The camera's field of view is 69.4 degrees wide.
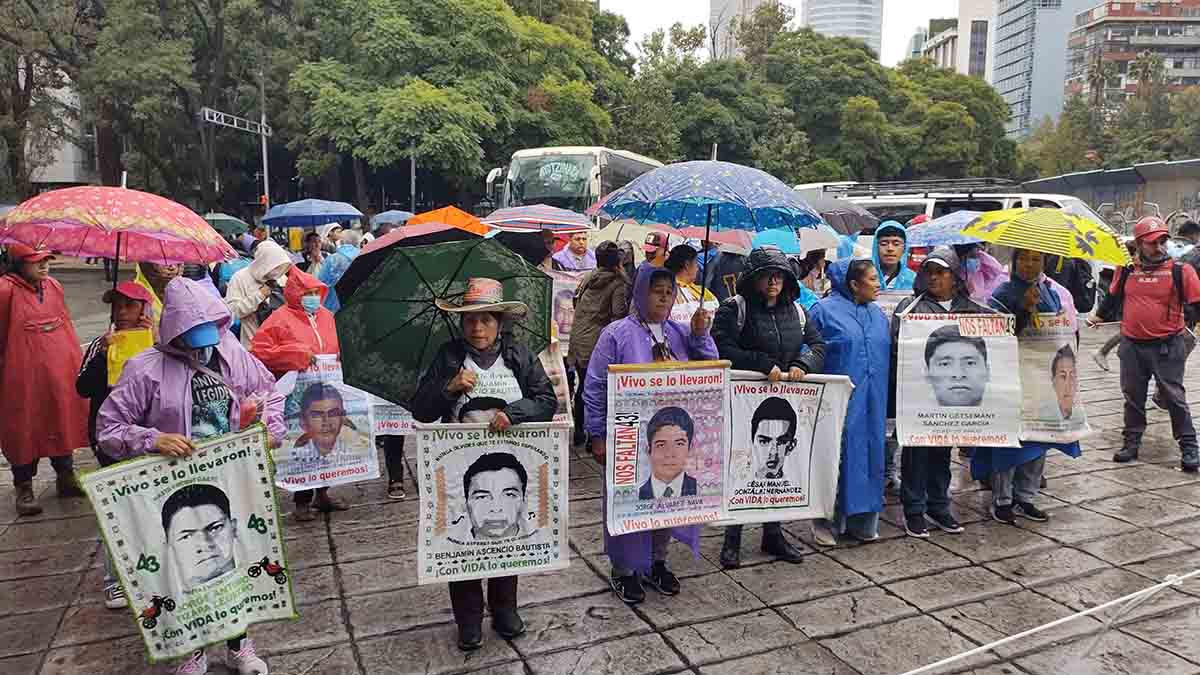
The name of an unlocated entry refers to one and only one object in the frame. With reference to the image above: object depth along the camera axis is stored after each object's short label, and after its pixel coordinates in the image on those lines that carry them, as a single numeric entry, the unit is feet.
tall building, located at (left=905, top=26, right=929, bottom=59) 556.92
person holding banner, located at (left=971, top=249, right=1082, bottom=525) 16.96
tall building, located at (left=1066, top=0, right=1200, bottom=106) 308.81
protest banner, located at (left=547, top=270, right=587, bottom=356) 23.72
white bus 58.49
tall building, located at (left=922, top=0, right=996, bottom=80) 463.62
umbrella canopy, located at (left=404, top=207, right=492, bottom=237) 19.07
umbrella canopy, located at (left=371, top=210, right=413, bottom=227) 45.52
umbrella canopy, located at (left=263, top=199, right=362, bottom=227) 38.99
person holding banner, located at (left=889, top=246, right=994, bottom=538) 16.40
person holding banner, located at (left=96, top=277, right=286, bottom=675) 10.60
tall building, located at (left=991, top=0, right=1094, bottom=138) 368.68
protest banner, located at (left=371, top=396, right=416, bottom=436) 18.47
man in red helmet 20.40
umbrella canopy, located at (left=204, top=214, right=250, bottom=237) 64.85
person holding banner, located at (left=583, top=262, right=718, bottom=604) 13.39
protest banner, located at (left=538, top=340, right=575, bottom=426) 19.76
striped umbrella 24.68
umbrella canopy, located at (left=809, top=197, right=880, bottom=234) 30.32
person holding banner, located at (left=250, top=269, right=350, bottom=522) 17.01
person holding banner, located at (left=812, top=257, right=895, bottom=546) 15.31
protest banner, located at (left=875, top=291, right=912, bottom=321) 19.74
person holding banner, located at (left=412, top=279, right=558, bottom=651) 11.70
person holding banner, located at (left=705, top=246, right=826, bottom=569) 14.17
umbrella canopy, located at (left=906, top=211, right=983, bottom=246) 20.18
